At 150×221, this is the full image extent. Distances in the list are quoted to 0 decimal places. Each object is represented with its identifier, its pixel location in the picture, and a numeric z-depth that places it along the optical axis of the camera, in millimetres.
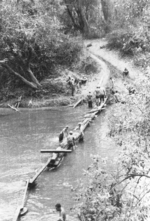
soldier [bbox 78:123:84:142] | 22969
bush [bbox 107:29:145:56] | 42500
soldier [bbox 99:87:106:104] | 31534
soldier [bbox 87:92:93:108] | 31616
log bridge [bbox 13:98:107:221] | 14562
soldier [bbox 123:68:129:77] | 37816
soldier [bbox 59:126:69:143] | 21969
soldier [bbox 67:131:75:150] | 21244
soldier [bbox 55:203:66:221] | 13044
